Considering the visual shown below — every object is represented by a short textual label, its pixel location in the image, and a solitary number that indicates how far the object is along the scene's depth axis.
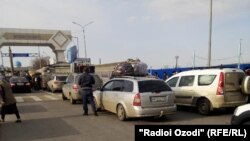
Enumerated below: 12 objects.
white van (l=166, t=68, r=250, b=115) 12.12
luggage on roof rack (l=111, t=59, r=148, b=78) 21.08
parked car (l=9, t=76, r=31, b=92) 28.84
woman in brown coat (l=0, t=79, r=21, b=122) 11.20
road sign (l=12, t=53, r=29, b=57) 76.84
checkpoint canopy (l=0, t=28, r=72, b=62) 57.38
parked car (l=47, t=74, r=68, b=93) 27.38
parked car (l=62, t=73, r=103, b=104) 16.92
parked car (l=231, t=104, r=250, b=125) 7.28
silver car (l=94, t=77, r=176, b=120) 10.65
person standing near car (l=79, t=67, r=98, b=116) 12.84
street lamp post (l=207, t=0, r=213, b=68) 24.19
